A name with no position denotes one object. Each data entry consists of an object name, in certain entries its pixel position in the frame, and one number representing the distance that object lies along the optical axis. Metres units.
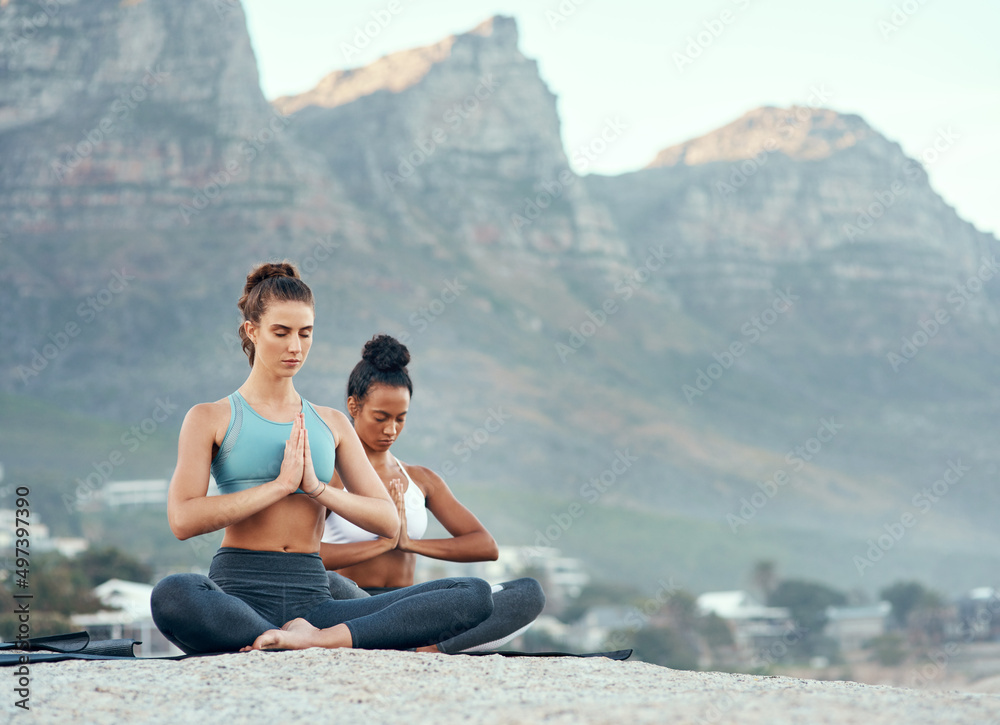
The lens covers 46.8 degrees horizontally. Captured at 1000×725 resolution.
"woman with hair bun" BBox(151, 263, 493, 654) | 4.77
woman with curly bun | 5.95
